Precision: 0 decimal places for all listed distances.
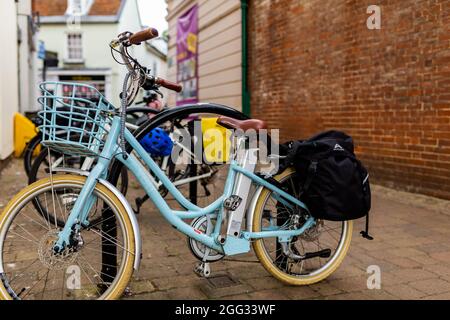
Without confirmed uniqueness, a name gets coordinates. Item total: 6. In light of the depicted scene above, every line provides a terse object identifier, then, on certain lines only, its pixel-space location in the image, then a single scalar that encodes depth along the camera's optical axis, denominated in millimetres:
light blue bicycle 2348
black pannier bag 2561
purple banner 12242
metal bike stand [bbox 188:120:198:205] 4246
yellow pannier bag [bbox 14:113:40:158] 9859
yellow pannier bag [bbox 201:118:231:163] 3025
